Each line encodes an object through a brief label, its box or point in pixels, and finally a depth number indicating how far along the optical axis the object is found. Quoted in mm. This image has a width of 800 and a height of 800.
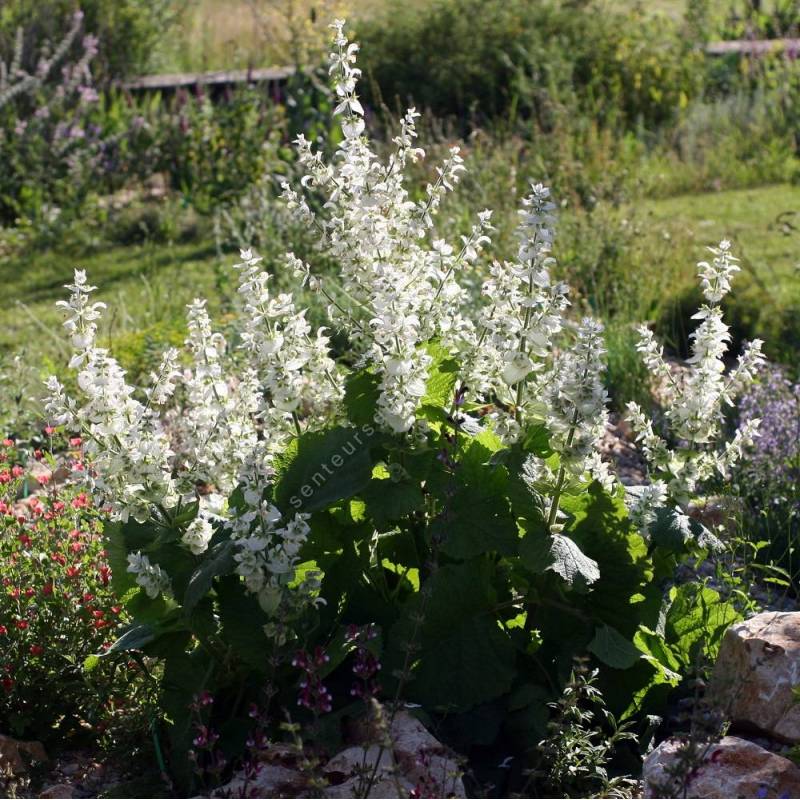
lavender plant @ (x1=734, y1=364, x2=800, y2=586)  4359
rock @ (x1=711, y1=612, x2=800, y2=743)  3098
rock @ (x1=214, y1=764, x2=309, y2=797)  2848
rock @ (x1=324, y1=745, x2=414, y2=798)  2785
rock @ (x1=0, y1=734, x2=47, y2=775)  3248
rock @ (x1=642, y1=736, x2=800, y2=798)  2766
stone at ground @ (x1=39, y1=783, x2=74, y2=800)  3287
